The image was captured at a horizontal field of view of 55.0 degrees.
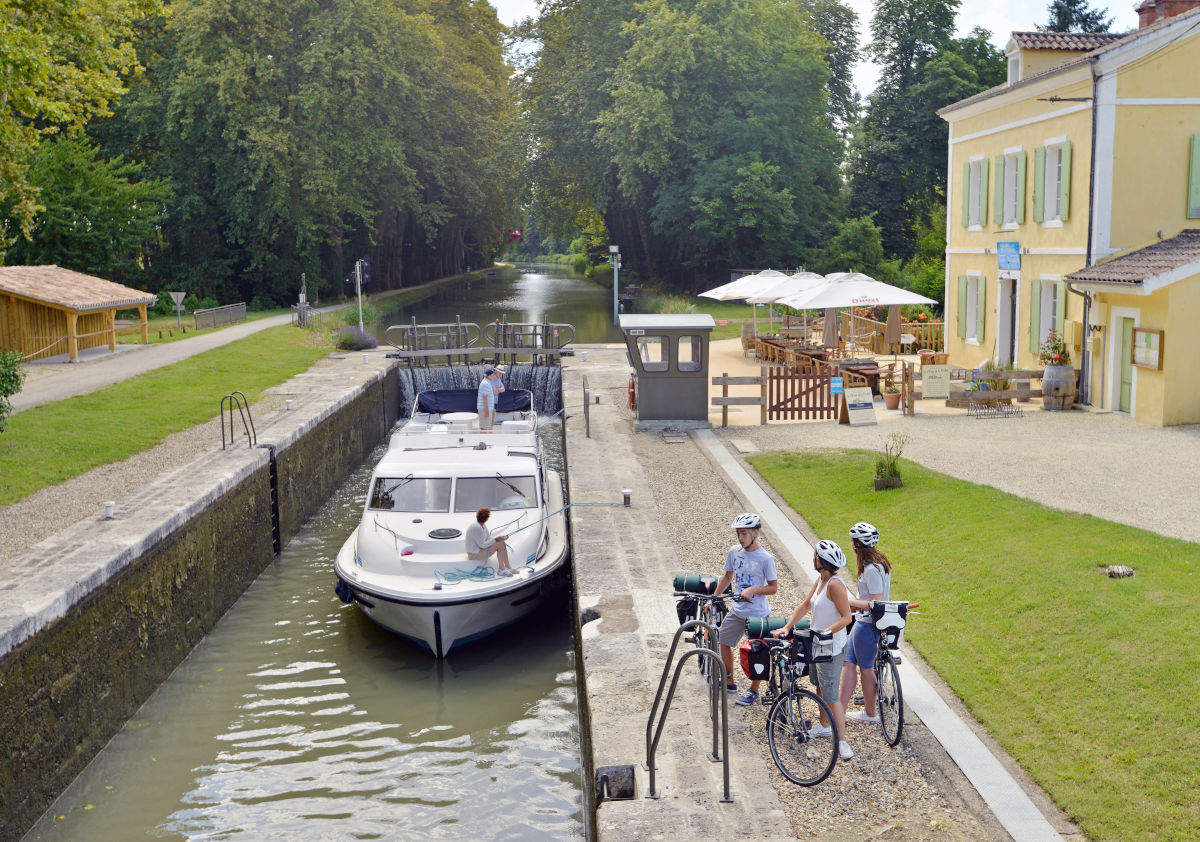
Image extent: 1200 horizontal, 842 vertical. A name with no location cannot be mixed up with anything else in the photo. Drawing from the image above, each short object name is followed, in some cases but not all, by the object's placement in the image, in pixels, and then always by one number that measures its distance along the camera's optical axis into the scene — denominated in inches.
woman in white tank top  316.8
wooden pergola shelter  1158.3
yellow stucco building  810.2
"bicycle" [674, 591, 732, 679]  358.0
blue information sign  1026.7
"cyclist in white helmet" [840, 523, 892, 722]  325.7
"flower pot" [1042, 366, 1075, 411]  909.8
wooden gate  944.3
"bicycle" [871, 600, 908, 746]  321.4
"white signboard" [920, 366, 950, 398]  941.2
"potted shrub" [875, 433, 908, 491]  640.4
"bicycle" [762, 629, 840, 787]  312.7
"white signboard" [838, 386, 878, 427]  886.4
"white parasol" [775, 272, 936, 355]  1011.9
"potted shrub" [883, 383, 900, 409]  951.6
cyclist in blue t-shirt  346.6
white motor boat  510.3
